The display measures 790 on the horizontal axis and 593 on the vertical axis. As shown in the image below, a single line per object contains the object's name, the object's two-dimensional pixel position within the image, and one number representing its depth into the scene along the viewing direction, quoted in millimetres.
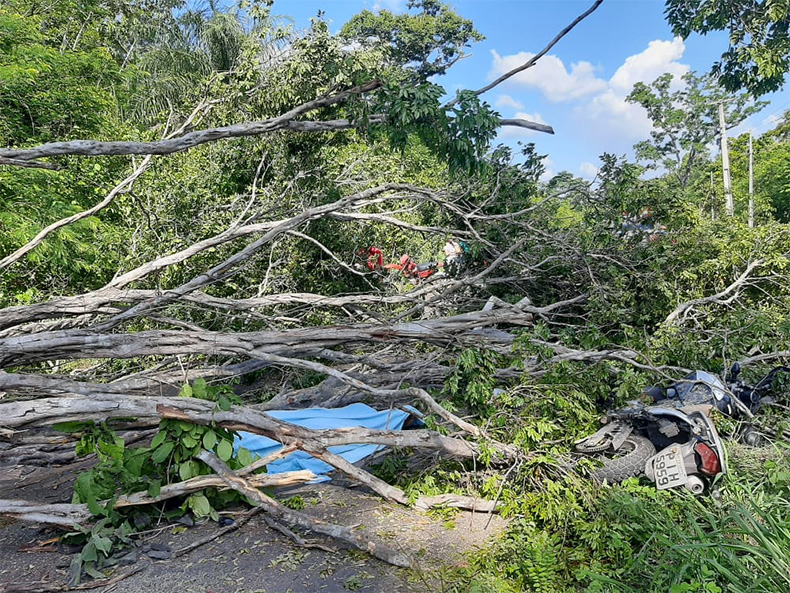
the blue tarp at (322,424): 4332
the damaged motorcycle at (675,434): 3230
